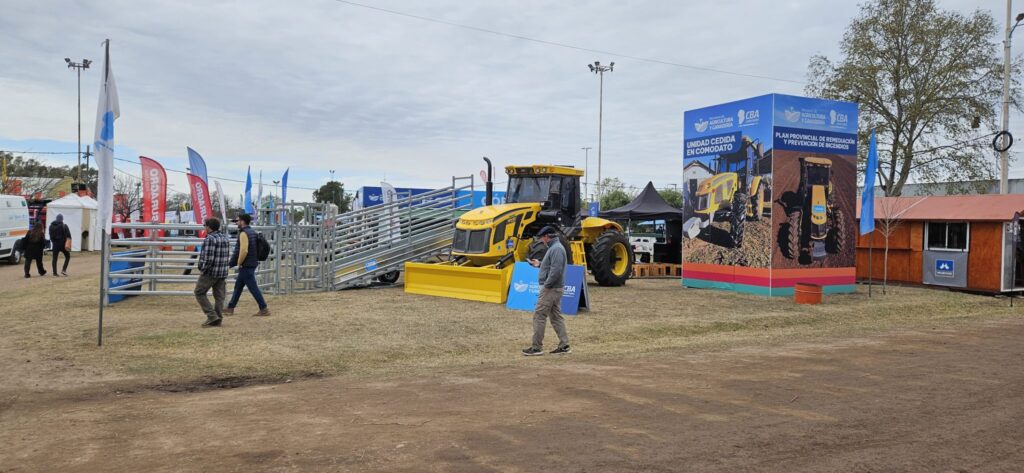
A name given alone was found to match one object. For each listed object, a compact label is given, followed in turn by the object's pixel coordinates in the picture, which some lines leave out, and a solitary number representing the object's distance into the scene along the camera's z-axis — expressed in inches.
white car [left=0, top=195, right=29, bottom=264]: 981.8
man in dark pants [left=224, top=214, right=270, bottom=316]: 458.9
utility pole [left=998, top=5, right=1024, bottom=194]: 901.8
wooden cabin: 705.6
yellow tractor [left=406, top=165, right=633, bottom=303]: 579.4
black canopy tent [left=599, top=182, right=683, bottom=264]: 962.7
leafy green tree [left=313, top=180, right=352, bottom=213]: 2620.1
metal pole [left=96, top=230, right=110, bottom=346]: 371.9
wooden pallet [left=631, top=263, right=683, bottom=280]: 898.7
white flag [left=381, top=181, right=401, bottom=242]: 693.9
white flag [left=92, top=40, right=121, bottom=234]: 379.9
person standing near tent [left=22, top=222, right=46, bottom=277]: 751.1
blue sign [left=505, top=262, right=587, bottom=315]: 508.1
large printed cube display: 657.0
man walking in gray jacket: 371.6
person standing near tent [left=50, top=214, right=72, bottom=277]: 790.5
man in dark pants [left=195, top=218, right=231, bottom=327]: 427.2
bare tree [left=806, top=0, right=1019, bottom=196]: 1125.7
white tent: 1261.1
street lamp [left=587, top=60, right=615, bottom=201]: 2274.9
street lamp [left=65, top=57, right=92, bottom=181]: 1936.5
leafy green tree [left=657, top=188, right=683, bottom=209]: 2535.9
